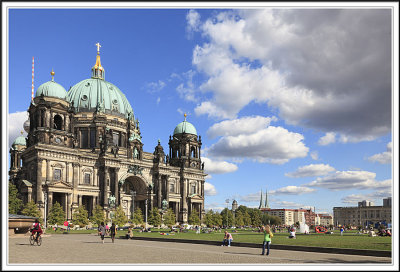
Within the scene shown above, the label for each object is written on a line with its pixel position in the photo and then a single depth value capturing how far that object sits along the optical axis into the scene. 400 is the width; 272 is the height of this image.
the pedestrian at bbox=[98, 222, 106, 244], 35.42
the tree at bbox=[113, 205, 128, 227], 79.26
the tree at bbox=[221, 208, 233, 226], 127.69
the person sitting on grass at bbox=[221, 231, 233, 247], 32.87
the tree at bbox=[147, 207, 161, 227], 92.75
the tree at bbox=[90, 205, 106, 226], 80.56
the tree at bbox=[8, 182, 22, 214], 74.73
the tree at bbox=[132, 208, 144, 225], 86.81
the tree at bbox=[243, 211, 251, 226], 130.41
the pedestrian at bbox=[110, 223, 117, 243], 35.61
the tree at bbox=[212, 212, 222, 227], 108.74
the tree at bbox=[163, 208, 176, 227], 92.00
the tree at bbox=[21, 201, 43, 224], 70.94
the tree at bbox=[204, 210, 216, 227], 106.28
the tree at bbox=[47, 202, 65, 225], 74.25
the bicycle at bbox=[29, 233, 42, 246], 29.83
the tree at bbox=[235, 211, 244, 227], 122.31
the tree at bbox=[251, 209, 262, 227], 138.50
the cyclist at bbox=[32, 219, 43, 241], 29.77
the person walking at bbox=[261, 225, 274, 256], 25.09
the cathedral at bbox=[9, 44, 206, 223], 81.19
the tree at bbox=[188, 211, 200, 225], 101.88
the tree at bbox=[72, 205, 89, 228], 76.00
